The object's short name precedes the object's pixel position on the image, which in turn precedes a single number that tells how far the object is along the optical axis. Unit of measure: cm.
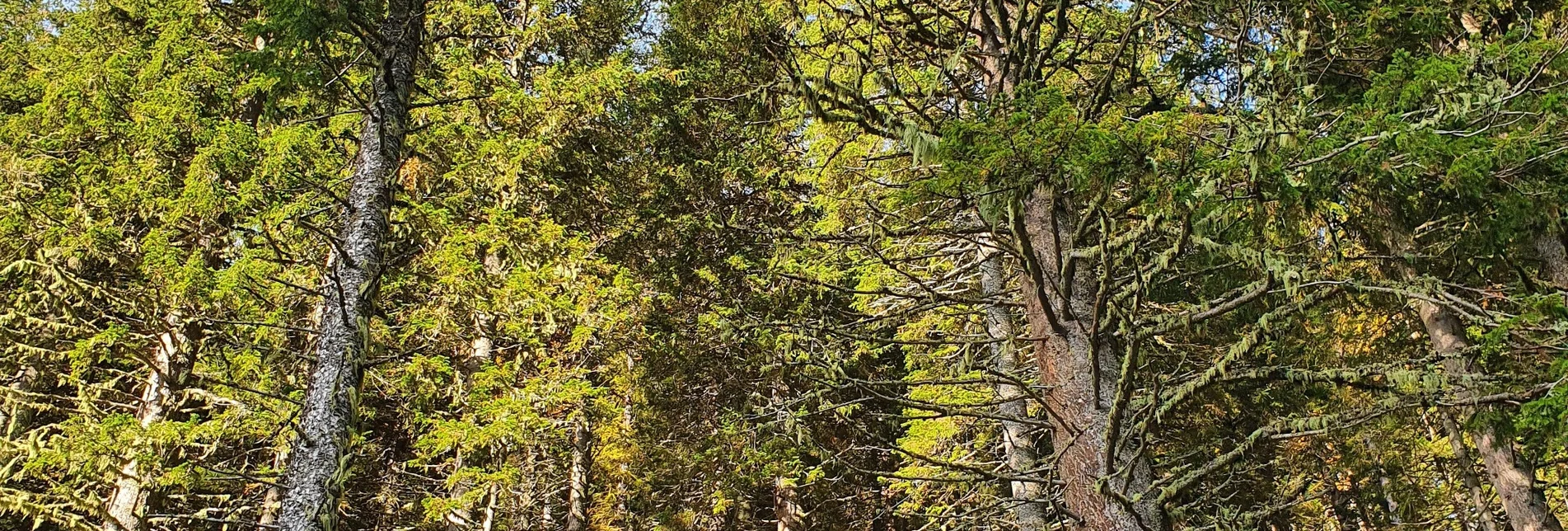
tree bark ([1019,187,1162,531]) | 389
